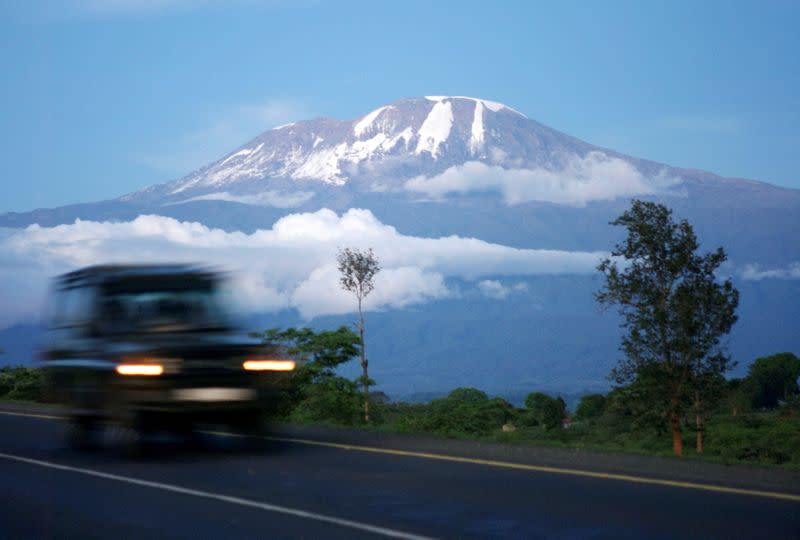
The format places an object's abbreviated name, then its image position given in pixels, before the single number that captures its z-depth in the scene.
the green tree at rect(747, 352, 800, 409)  142.62
